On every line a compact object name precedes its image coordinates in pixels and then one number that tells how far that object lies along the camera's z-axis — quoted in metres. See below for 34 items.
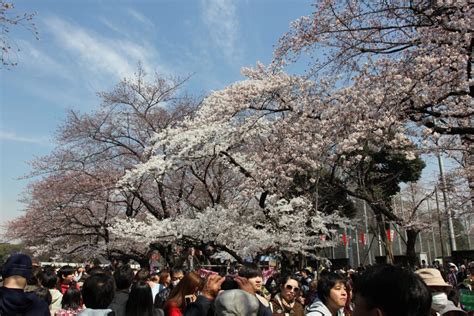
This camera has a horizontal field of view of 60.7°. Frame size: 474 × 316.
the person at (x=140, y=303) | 3.71
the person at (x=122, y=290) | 3.91
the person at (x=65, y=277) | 6.29
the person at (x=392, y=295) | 1.41
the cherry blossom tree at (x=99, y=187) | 19.06
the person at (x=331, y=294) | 3.46
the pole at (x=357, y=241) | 32.14
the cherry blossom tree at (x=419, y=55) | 7.50
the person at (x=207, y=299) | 3.55
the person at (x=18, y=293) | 2.99
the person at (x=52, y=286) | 5.25
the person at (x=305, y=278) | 8.41
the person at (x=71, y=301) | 4.41
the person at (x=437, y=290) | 3.04
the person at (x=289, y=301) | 4.51
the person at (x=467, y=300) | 3.71
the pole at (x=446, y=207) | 19.62
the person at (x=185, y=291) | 4.04
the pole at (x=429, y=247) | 34.06
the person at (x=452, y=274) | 11.93
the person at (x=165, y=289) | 5.39
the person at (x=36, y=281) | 4.13
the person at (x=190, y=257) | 18.38
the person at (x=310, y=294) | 5.89
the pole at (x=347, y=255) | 32.91
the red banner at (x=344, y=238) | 25.56
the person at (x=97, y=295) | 3.34
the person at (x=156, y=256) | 20.78
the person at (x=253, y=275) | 4.18
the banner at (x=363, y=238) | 29.11
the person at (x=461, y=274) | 13.74
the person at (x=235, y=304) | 2.80
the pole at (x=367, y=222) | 26.60
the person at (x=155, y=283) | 6.22
